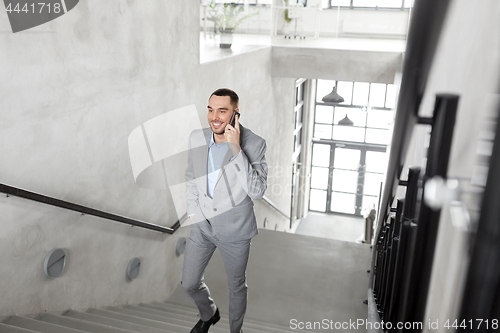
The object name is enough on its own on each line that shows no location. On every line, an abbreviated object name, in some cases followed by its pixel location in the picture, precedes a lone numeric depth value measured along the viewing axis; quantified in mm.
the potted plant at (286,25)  9149
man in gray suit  2455
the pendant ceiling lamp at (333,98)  9148
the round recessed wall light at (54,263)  2582
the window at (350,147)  15367
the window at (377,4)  12734
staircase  2815
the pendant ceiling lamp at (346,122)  11573
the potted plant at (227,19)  5809
